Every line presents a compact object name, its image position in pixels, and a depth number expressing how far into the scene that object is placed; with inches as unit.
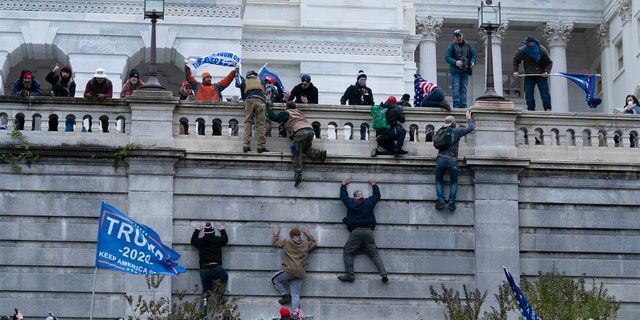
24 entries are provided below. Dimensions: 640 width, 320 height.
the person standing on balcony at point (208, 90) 1640.0
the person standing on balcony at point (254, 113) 1558.8
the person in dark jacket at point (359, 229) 1536.7
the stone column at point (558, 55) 2918.3
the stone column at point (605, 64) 2960.1
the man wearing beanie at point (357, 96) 1666.2
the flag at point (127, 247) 1391.5
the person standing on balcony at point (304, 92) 1662.2
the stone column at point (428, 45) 2925.7
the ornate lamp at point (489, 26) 1603.1
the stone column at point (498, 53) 2898.6
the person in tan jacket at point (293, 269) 1521.9
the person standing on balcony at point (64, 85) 1630.2
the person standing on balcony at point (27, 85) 1611.7
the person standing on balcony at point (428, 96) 1620.3
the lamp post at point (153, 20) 1571.1
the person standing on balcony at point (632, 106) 1717.5
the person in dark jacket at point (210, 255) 1509.6
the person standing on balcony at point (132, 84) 1615.4
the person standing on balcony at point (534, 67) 1711.4
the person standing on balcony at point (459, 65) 1713.8
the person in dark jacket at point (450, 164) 1556.3
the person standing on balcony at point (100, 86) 1593.4
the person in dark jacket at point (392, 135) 1568.7
